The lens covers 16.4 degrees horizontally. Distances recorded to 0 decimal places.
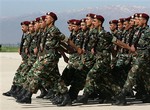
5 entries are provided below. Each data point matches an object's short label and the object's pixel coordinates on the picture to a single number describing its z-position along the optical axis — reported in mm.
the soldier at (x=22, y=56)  11805
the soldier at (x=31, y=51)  11469
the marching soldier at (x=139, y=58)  10414
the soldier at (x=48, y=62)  10180
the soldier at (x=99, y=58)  10492
